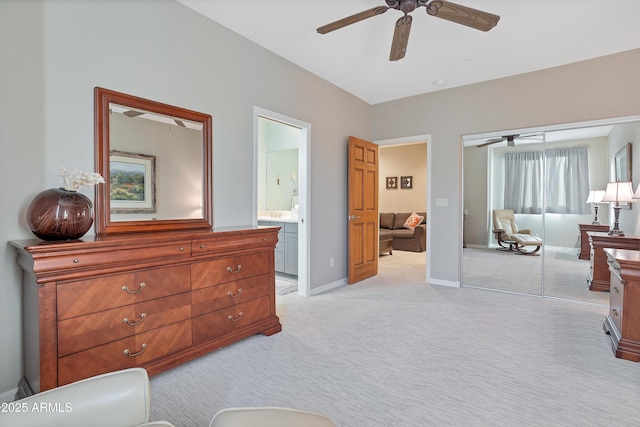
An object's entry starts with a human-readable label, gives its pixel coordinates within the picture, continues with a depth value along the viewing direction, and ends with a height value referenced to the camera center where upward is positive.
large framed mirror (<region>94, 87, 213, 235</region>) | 2.20 +0.35
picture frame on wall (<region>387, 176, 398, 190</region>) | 8.89 +0.78
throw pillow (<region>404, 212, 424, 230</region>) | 7.81 -0.28
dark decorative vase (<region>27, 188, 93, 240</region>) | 1.73 -0.03
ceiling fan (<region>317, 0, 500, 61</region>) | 2.17 +1.40
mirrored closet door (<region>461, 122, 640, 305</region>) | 3.69 +0.04
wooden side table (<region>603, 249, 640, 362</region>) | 2.33 -0.75
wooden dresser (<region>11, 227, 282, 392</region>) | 1.63 -0.57
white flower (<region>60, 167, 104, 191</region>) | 1.82 +0.18
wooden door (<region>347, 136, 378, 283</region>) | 4.61 +0.01
